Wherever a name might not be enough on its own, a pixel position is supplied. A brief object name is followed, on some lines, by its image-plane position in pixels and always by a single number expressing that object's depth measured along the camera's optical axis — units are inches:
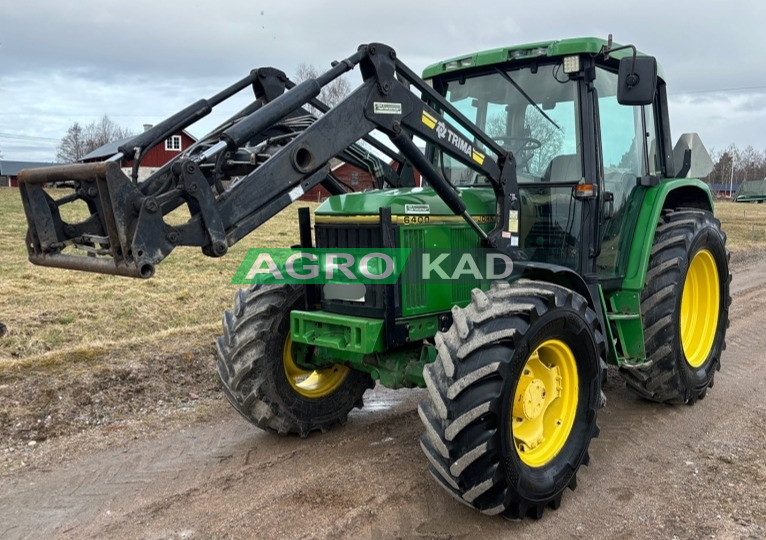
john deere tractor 128.4
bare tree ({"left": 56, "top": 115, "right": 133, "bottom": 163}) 2844.7
